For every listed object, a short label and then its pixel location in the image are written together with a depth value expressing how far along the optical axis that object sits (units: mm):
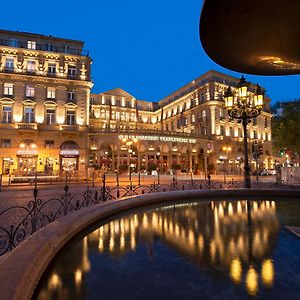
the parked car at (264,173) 44056
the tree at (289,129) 26938
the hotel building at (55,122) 33219
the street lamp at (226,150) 48156
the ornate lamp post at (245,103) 14281
